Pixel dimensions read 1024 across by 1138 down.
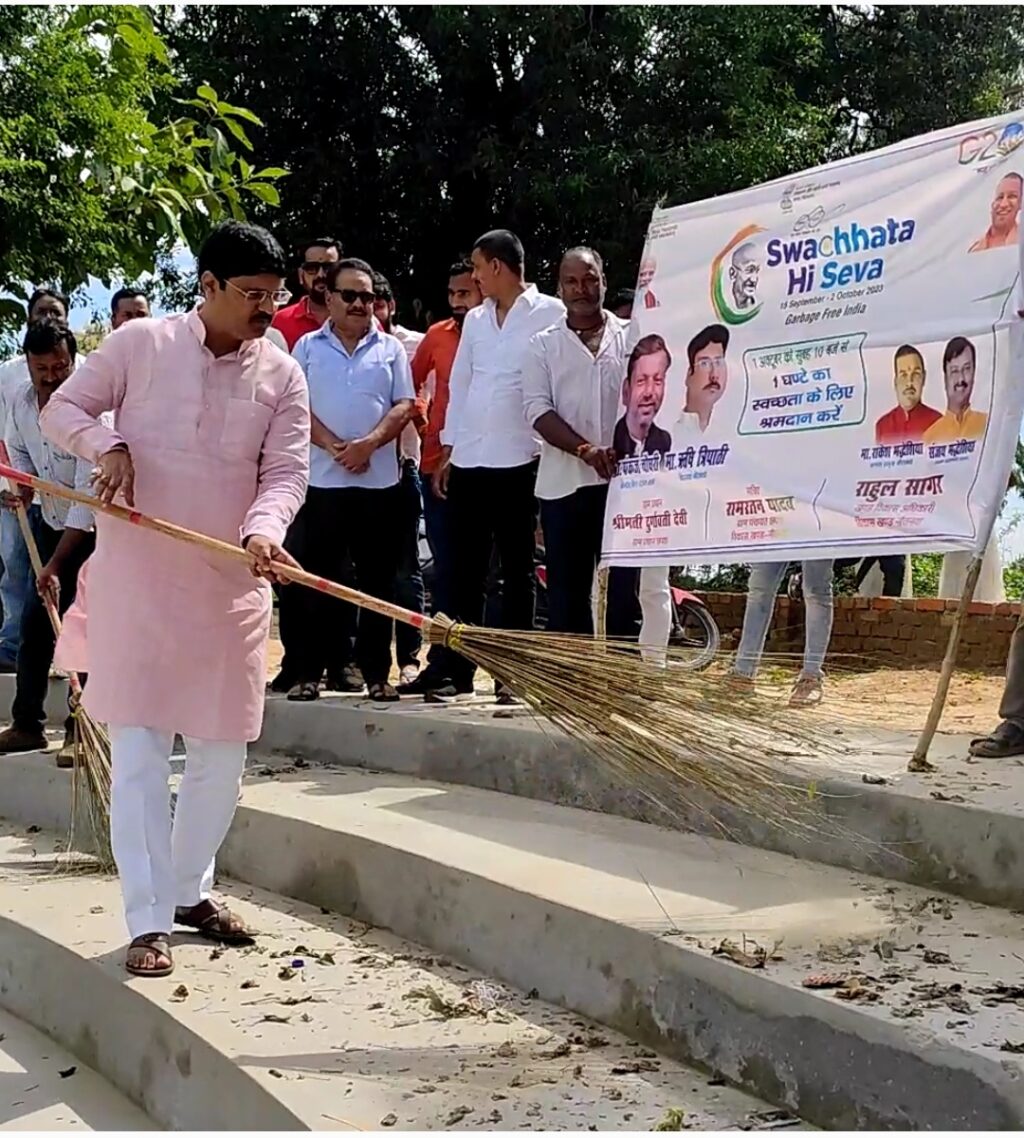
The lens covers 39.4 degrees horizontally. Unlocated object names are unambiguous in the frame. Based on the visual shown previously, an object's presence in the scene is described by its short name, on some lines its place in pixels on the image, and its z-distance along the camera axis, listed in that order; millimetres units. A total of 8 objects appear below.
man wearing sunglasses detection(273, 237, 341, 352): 6223
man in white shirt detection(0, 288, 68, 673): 6172
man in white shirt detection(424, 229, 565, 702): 5441
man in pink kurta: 3467
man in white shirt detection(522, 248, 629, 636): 5281
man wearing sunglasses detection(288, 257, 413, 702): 5672
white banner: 4047
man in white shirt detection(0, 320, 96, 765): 5344
